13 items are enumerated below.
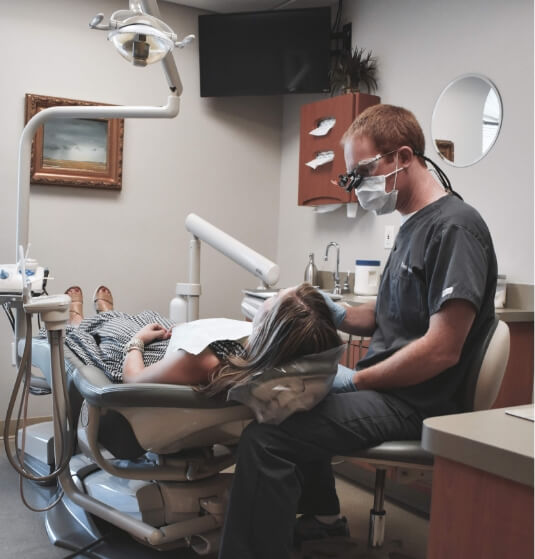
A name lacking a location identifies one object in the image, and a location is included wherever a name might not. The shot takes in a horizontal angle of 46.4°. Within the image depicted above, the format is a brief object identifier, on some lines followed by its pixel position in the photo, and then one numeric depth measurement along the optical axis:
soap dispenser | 3.58
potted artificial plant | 3.28
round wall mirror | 2.66
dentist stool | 1.44
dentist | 1.38
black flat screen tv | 3.54
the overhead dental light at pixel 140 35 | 1.78
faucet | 3.32
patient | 1.42
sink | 2.28
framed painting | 3.28
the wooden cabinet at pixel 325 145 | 3.22
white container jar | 3.14
